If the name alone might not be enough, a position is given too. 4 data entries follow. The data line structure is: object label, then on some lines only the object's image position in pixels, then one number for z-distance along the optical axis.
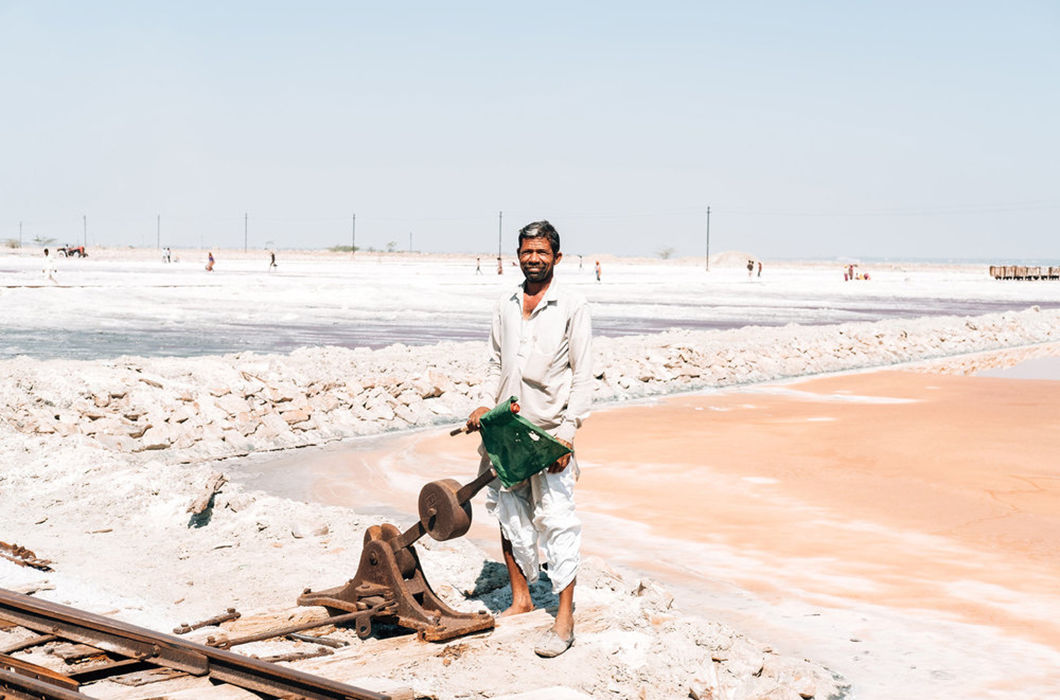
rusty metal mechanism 5.07
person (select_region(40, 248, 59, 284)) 38.19
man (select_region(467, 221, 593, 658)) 4.97
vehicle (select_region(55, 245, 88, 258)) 84.94
